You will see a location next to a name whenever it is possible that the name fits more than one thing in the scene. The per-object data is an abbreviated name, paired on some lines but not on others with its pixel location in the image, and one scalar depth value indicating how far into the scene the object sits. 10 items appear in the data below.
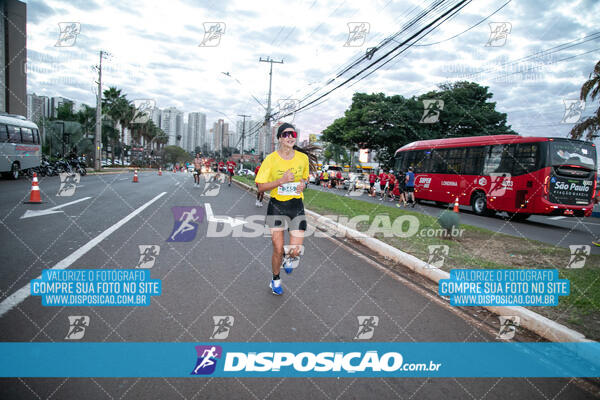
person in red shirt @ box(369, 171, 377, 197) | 28.56
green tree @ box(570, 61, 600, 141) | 19.30
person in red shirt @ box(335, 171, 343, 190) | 34.29
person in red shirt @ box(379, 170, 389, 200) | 25.08
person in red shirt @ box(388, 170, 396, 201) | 22.41
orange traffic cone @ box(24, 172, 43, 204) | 10.49
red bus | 13.86
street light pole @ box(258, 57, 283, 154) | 31.38
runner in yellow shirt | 4.32
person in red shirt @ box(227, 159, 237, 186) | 22.05
